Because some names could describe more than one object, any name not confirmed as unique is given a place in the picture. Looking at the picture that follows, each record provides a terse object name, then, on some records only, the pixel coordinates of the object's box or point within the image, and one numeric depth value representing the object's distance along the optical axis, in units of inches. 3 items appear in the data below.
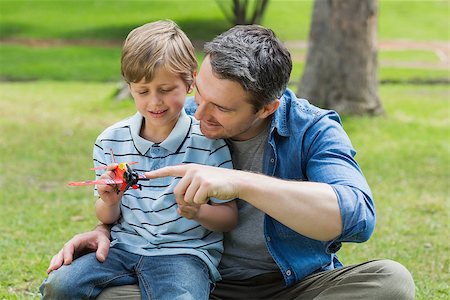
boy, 123.5
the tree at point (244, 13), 617.9
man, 111.7
